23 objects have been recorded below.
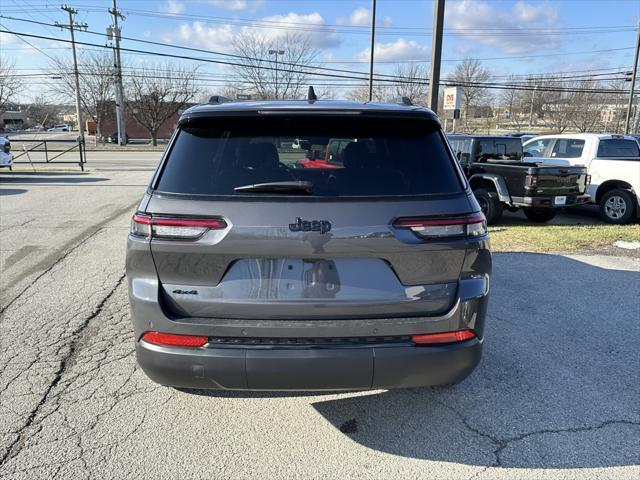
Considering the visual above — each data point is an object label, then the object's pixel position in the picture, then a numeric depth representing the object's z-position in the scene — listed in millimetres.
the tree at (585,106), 40062
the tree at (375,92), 41922
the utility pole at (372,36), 21109
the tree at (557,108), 41291
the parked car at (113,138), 49156
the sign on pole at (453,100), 13781
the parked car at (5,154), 15248
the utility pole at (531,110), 50312
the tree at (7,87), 51000
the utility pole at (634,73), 26839
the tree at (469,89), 52250
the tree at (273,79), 37312
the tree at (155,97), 43938
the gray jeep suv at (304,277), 2205
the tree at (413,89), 41656
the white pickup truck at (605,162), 9305
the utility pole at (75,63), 39900
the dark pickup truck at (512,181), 8422
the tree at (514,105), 53378
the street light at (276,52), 35875
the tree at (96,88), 47625
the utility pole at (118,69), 39562
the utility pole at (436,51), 9219
